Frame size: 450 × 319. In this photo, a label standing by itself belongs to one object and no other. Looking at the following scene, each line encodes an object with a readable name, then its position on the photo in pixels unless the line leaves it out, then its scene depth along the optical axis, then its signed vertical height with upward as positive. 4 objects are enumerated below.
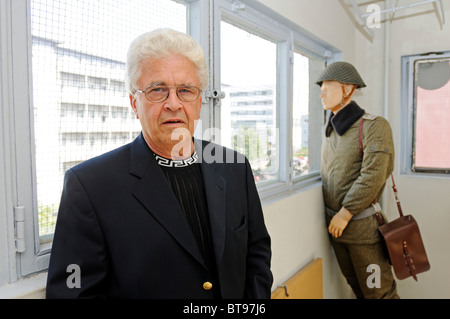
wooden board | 1.81 -0.79
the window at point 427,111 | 2.74 +0.28
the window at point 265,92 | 1.60 +0.30
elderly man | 0.79 -0.16
